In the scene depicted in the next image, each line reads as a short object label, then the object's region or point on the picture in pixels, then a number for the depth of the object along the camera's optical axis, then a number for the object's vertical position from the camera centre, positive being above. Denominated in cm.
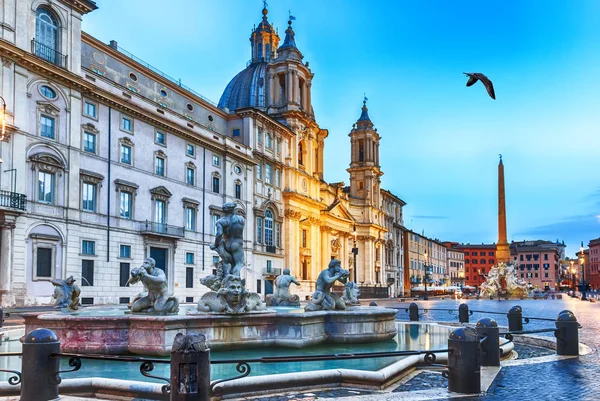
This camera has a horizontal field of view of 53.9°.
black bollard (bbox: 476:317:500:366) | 1038 -161
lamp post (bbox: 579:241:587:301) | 5918 -438
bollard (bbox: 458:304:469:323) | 1988 -210
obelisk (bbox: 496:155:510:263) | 5953 +282
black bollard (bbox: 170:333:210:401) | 650 -127
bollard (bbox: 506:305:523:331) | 1586 -183
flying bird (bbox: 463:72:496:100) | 1348 +401
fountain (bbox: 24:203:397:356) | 1088 -131
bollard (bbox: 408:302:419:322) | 2161 -222
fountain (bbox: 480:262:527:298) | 5991 -327
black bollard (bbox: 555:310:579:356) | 1177 -165
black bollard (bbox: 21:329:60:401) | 704 -135
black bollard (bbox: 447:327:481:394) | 805 -151
